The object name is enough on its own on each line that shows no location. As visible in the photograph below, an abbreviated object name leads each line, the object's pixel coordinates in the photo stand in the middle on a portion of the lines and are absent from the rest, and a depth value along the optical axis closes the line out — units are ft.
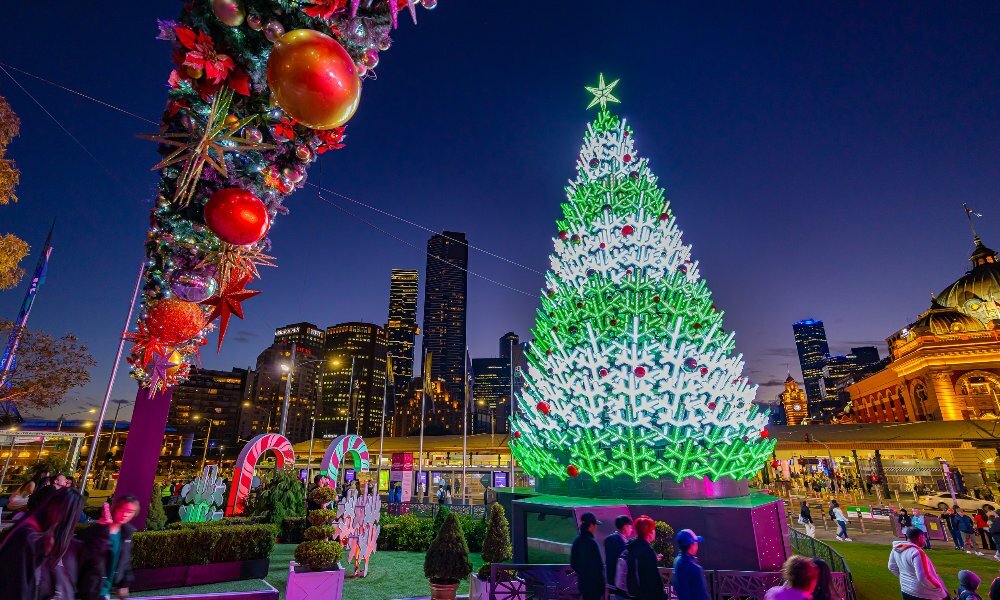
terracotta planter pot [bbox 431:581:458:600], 26.15
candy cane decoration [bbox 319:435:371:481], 46.62
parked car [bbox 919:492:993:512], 76.69
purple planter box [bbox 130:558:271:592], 29.99
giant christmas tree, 34.91
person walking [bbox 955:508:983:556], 48.21
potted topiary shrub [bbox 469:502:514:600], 29.94
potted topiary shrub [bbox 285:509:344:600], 26.36
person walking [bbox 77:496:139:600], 14.96
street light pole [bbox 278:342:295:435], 71.05
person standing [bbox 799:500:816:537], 56.75
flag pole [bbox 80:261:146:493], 40.30
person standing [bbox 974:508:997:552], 48.83
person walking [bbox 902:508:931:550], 50.12
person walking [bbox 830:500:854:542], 56.13
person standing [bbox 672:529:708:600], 16.96
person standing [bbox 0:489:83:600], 10.98
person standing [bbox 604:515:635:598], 20.35
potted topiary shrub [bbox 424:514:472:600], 26.30
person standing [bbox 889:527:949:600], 19.65
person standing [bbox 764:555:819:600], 12.28
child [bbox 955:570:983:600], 17.65
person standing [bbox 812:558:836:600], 12.80
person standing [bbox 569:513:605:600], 19.30
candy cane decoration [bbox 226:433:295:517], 48.19
